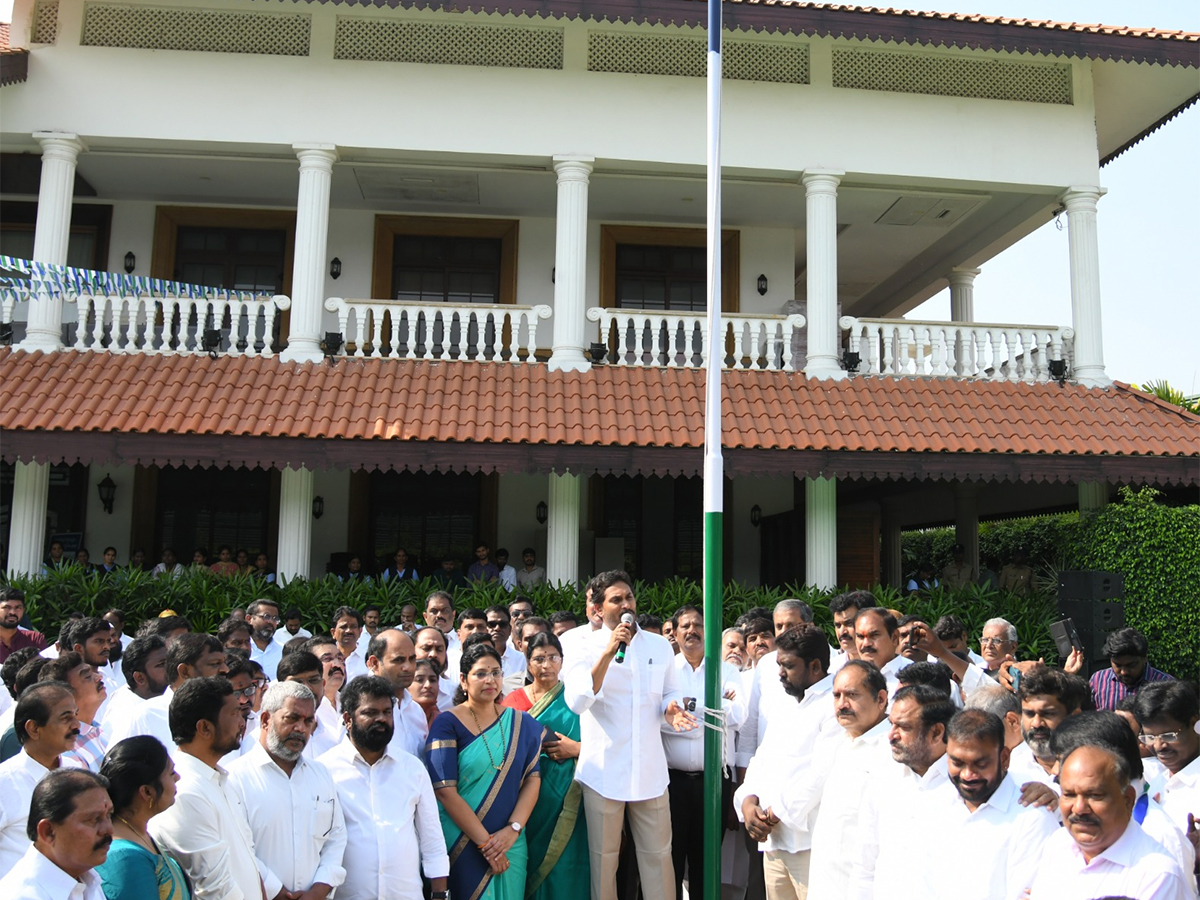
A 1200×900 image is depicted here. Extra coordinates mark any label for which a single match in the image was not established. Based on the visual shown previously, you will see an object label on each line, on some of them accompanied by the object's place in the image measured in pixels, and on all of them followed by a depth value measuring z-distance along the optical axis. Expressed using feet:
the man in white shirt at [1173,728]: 14.02
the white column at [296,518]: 38.93
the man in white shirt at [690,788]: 19.74
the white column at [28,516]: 38.09
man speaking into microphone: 17.71
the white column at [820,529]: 40.16
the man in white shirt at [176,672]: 15.74
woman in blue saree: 16.17
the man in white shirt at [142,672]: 17.21
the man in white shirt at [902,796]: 12.45
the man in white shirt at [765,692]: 18.13
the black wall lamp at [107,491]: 46.14
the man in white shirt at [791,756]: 15.94
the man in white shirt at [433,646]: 18.31
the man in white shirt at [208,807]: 12.06
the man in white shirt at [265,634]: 24.76
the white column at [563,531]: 39.17
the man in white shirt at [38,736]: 12.82
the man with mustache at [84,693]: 15.12
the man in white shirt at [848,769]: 14.01
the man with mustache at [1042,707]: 14.05
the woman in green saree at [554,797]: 17.81
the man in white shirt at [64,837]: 9.98
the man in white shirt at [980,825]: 11.58
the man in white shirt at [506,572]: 37.70
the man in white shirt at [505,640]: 23.74
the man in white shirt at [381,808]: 14.49
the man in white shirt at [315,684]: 16.46
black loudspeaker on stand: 30.94
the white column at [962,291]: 54.54
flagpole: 16.99
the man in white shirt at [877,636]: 17.26
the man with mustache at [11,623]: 24.49
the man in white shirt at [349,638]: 23.38
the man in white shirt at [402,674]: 17.21
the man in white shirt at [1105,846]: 10.24
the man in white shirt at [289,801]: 13.47
